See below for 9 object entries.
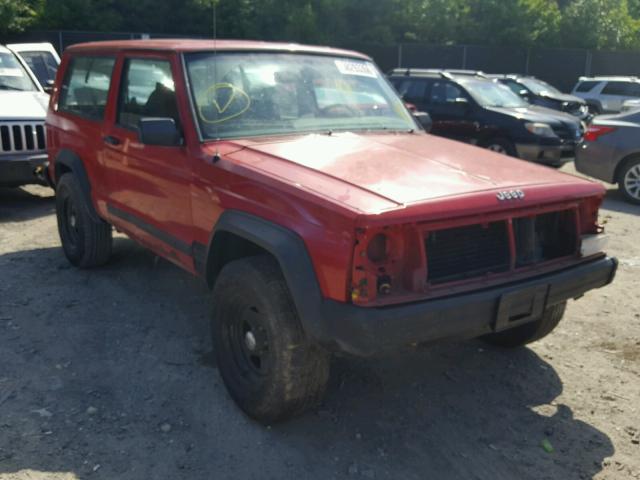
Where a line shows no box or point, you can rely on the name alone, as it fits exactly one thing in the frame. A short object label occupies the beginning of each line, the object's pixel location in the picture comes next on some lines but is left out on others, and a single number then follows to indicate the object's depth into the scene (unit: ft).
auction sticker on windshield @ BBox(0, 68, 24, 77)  29.58
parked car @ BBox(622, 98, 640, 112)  49.67
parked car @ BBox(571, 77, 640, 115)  61.77
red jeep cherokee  10.14
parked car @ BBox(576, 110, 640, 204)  31.19
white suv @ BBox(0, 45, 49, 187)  25.59
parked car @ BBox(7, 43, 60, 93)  37.32
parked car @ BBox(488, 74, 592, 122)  54.80
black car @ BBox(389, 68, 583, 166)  36.19
